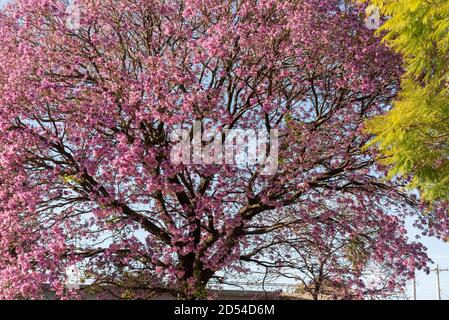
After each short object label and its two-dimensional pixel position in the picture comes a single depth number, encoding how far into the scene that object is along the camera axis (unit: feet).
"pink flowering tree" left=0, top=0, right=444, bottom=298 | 46.01
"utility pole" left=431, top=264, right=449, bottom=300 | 148.87
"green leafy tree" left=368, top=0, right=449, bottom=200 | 37.99
